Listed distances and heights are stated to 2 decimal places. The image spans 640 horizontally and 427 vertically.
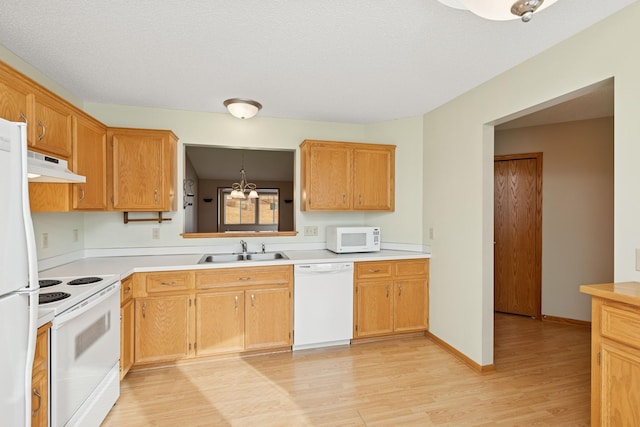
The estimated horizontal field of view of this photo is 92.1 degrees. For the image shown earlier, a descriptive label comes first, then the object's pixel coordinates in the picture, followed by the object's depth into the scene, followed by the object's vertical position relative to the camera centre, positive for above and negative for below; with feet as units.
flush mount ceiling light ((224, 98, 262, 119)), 9.11 +3.12
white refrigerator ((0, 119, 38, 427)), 3.59 -0.86
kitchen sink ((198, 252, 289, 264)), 10.50 -1.58
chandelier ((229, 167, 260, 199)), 18.74 +1.65
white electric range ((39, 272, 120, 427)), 4.95 -2.50
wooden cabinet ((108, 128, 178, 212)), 9.05 +1.26
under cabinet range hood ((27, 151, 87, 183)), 4.54 +0.65
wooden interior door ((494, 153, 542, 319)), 12.29 -0.91
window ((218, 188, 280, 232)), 21.90 -0.07
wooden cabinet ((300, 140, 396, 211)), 10.76 +1.26
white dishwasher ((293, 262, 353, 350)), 9.49 -2.93
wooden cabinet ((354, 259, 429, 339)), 10.02 -2.87
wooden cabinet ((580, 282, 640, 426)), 4.38 -2.15
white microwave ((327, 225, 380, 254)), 10.46 -0.97
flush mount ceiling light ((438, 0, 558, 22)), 3.39 +2.30
